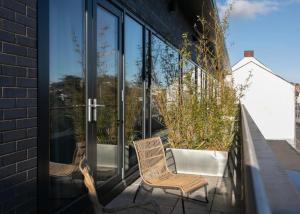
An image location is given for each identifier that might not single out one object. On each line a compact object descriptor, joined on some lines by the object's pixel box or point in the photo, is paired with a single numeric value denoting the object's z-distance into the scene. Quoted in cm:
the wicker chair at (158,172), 191
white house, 1674
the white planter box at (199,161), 277
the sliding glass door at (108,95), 216
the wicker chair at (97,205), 135
